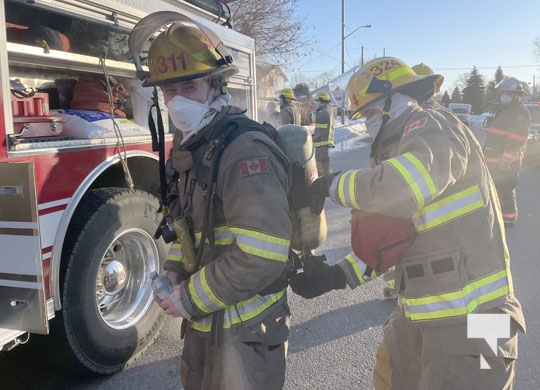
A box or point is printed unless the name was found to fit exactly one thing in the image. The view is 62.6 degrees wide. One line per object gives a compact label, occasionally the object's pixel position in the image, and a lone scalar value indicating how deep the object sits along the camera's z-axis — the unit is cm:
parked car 1385
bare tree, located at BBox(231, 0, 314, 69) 1402
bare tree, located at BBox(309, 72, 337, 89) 7061
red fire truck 225
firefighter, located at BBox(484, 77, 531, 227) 629
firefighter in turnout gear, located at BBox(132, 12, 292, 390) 154
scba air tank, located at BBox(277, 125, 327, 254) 184
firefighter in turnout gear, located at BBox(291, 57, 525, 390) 162
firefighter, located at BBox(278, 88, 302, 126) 968
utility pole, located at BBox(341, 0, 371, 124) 3300
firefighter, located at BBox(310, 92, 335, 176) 950
